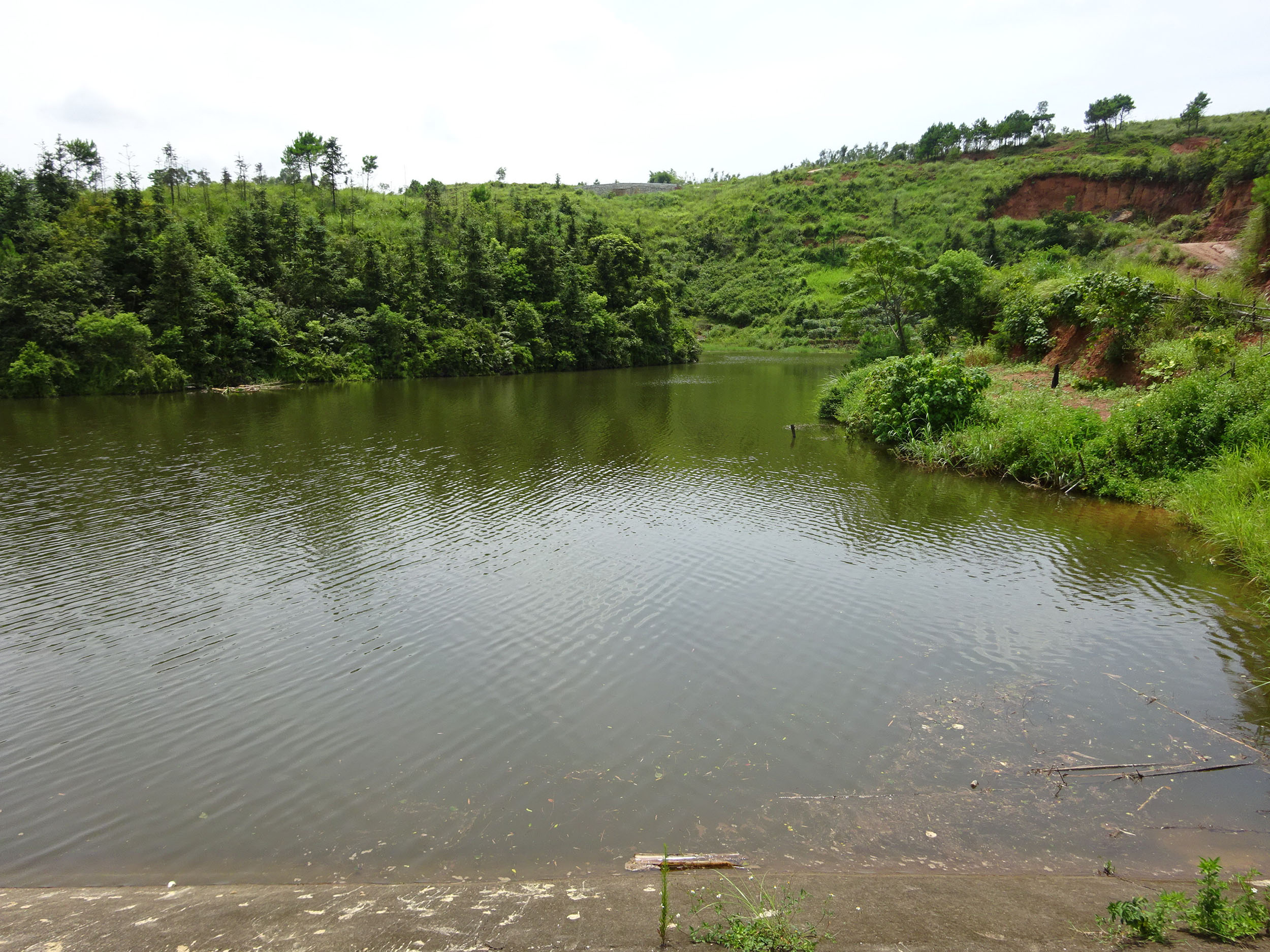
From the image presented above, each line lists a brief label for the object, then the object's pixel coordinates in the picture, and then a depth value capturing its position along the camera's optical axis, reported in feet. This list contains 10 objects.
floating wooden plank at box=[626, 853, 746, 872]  19.10
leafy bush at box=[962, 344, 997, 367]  101.71
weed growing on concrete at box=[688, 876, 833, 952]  14.75
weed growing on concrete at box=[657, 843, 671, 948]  14.90
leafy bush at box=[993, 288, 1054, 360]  92.27
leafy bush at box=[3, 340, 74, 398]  123.13
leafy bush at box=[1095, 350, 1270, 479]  51.42
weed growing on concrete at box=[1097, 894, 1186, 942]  14.52
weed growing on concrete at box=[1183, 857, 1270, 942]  14.24
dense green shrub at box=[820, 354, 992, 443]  72.23
